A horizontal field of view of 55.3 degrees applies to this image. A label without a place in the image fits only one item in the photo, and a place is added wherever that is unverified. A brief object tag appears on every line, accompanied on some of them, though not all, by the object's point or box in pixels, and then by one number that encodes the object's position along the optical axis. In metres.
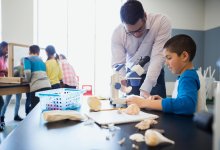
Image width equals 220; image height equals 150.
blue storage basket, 1.09
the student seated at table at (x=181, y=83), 1.01
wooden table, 2.22
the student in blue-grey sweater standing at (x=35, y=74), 2.72
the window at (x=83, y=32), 5.45
